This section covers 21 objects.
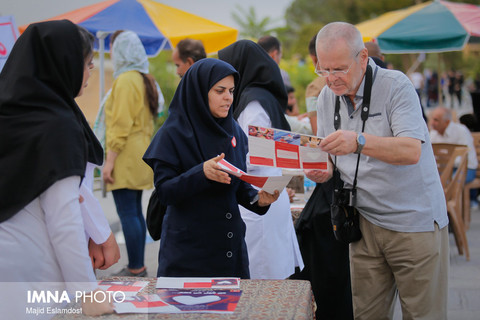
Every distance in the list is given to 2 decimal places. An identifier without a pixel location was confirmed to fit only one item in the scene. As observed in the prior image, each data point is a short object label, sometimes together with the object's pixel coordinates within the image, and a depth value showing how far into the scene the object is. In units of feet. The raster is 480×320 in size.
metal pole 23.63
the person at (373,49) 15.67
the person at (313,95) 15.29
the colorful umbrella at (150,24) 23.90
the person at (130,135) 17.72
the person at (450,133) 25.85
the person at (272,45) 17.37
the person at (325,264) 12.81
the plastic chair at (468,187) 25.08
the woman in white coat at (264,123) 11.94
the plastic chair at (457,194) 20.49
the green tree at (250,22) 101.76
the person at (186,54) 15.79
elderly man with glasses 8.79
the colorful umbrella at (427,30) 28.89
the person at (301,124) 18.02
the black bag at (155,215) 10.61
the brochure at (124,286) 7.35
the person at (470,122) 29.86
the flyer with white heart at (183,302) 6.73
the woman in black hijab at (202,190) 9.15
